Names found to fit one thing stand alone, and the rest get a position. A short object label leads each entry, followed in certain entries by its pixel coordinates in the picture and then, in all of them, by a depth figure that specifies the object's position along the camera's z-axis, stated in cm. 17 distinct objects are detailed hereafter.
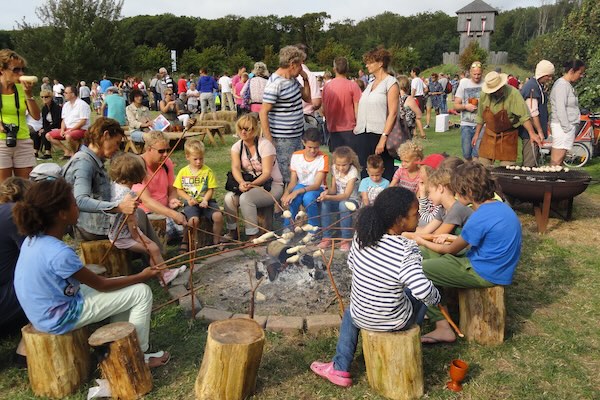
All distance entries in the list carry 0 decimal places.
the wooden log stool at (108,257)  416
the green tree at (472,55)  3872
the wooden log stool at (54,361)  275
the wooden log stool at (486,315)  329
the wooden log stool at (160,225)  505
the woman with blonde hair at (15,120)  488
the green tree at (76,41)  2741
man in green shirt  586
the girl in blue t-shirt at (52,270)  267
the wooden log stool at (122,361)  269
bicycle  891
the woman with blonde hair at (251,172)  510
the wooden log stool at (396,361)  272
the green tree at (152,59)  3669
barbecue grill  545
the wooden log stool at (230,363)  265
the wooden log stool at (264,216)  533
